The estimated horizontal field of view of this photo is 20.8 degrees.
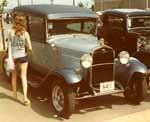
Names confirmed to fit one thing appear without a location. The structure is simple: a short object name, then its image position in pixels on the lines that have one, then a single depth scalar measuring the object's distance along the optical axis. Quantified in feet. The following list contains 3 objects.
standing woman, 28.12
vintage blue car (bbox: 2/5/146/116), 26.25
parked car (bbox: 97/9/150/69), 36.45
